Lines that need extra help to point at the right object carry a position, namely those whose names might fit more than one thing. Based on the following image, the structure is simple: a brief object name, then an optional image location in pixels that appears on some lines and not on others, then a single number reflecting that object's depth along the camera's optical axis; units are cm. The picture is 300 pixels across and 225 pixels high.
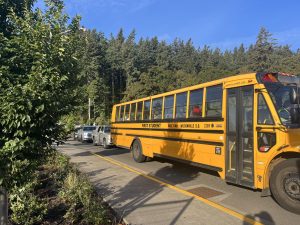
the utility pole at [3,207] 271
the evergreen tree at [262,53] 5301
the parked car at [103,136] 1563
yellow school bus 476
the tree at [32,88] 269
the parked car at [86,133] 2083
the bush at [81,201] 396
